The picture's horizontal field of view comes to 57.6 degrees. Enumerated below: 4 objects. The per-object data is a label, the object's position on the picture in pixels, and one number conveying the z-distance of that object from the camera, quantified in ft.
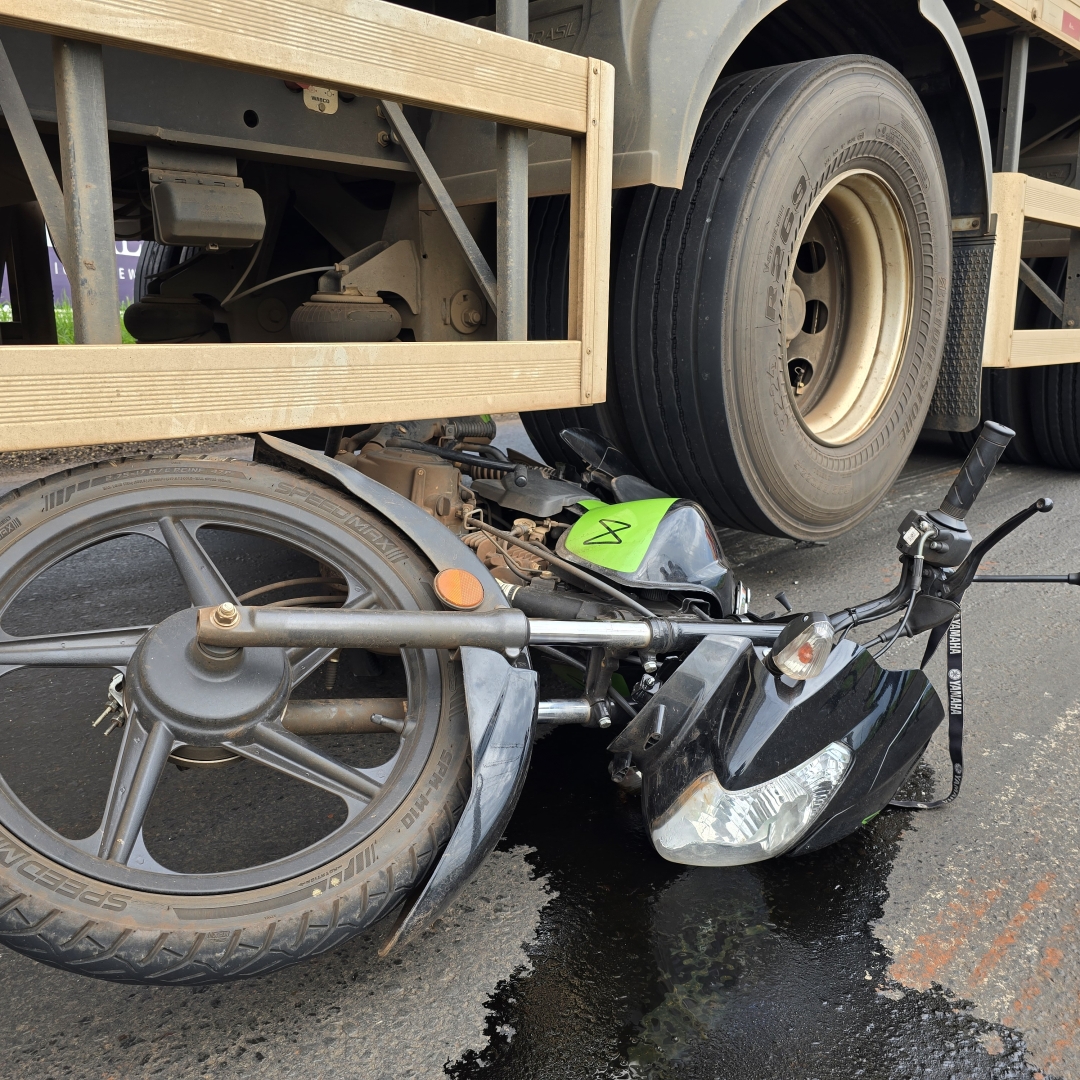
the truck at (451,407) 5.05
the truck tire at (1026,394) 16.19
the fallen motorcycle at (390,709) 4.76
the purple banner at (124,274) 24.88
